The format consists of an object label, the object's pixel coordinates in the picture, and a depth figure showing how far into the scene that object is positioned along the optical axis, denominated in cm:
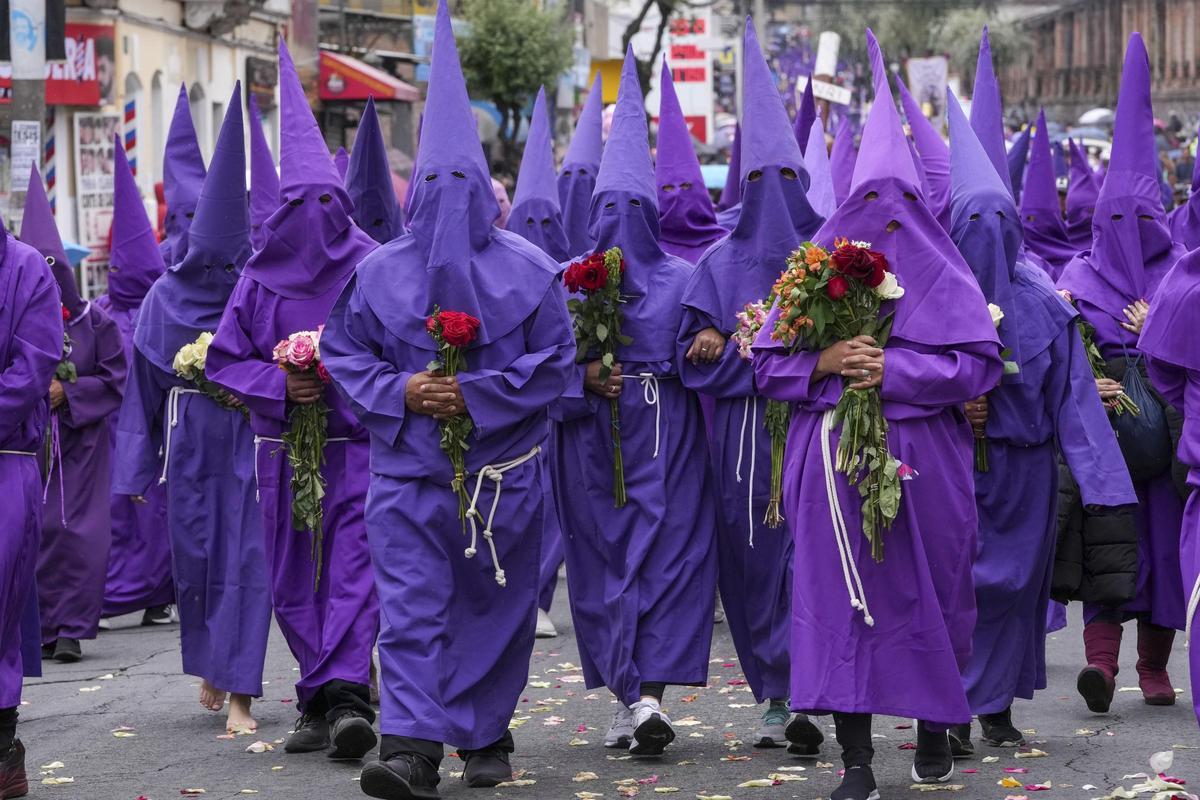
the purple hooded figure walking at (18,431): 1431
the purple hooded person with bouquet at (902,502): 1343
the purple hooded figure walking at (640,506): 1624
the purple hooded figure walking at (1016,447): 1546
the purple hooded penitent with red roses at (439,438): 1414
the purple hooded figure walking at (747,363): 1649
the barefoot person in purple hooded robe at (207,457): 1707
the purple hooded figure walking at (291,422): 1577
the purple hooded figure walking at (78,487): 2172
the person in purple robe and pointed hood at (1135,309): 1729
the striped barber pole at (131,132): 4967
